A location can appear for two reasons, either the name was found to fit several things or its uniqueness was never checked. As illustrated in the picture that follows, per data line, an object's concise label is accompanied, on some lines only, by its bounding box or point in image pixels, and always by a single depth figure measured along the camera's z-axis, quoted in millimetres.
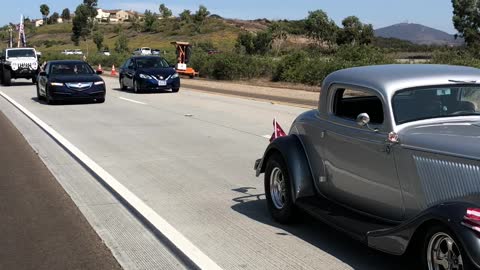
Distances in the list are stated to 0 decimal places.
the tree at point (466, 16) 83725
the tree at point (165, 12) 152000
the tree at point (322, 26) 78875
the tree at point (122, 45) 95956
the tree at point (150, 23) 134375
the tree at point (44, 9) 186188
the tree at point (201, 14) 126150
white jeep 31141
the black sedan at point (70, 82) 19594
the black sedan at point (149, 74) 24547
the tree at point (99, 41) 113269
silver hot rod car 3869
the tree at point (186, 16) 131250
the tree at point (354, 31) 77562
